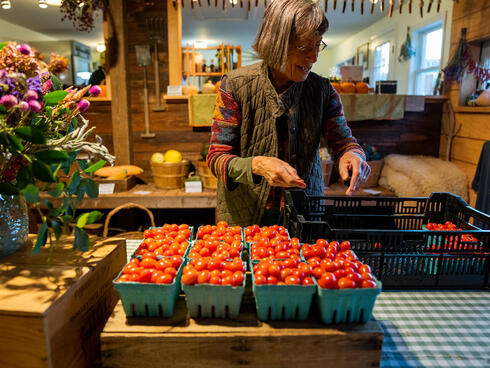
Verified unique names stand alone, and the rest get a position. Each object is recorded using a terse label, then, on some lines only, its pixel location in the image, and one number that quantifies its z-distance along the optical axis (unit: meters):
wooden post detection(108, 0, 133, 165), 3.52
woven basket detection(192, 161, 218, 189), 3.47
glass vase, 0.96
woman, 1.26
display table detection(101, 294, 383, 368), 0.80
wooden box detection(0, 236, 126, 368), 0.74
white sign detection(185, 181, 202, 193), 3.46
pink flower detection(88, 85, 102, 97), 0.98
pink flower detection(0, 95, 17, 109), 0.77
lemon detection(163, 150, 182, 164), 3.54
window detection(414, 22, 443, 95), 5.07
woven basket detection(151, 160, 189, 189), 3.49
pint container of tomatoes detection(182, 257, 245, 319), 0.82
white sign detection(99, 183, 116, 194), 3.40
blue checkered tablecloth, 0.93
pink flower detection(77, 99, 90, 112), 0.99
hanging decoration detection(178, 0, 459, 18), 4.81
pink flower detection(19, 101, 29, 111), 0.78
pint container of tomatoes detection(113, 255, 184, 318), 0.82
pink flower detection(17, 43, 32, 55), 0.85
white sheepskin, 3.27
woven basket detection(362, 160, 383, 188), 3.57
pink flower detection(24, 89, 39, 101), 0.81
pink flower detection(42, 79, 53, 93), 0.96
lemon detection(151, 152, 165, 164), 3.53
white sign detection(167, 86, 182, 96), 3.55
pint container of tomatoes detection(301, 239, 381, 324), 0.81
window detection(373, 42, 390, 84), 6.87
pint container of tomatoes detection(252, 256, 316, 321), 0.82
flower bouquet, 0.80
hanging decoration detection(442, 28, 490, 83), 3.19
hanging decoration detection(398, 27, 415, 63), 5.43
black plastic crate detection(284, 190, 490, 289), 1.22
